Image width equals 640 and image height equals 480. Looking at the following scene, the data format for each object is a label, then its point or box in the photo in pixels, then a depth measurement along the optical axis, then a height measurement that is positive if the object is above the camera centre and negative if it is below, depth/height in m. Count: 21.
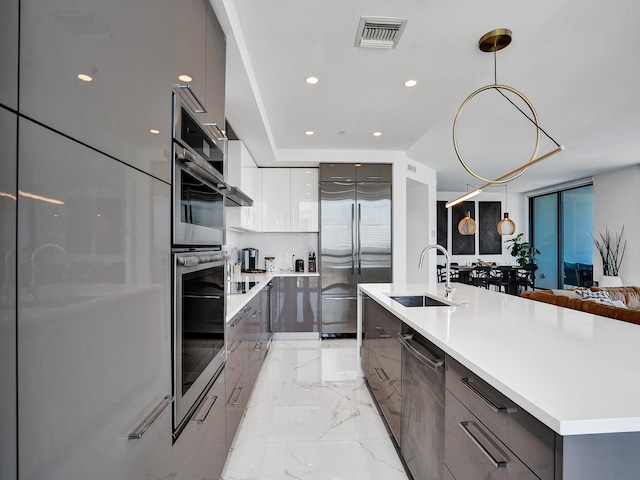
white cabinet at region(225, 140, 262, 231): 3.65 +0.72
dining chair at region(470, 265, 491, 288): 7.79 -0.72
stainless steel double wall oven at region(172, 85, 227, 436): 1.17 -0.05
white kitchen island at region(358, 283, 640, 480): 0.78 -0.38
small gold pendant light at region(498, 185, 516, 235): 7.38 +0.38
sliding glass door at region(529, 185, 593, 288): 7.77 +0.22
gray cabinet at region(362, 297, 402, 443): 2.08 -0.81
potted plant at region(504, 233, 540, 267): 8.71 -0.16
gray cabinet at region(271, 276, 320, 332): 4.73 -0.83
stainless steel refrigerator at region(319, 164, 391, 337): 4.82 +0.07
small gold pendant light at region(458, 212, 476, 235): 7.21 +0.37
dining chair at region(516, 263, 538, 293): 8.09 -0.76
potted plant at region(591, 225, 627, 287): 6.41 -0.16
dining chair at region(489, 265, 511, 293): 7.98 -0.75
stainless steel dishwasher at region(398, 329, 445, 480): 1.45 -0.77
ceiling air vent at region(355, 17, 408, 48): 2.00 +1.29
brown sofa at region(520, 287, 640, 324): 2.33 -0.51
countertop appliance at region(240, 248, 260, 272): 4.96 -0.22
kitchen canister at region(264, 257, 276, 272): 5.13 -0.30
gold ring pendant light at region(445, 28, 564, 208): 2.07 +1.26
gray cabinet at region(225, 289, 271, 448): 2.01 -0.82
